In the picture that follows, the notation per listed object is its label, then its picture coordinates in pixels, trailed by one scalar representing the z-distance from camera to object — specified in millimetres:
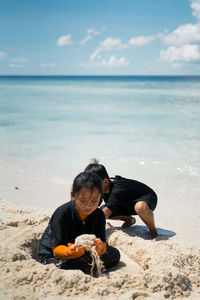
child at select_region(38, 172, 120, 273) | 2322
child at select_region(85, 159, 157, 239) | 3377
